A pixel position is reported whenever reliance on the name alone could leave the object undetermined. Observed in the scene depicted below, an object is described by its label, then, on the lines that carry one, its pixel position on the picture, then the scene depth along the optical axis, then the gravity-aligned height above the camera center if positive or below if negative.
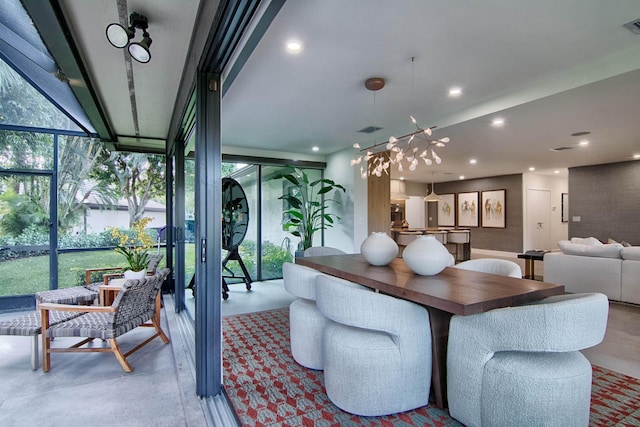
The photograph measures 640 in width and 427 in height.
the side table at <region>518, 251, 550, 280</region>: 5.64 -0.87
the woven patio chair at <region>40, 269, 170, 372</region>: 2.62 -0.91
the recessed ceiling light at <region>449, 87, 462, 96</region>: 3.31 +1.29
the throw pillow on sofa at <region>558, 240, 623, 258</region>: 4.48 -0.53
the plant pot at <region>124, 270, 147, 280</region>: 3.23 -0.60
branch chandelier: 3.12 +1.11
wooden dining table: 1.75 -0.47
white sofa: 4.29 -0.81
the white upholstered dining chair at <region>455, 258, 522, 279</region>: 2.60 -0.46
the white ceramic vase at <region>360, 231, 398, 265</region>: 2.90 -0.32
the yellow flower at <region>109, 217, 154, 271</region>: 3.30 -0.40
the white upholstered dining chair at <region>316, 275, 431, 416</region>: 1.89 -0.84
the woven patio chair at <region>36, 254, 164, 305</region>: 3.19 -0.82
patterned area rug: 1.89 -1.22
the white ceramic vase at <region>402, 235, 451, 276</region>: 2.40 -0.33
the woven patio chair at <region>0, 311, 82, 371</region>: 2.62 -0.92
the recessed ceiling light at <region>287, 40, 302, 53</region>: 2.47 +1.33
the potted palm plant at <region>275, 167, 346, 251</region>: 5.87 +0.13
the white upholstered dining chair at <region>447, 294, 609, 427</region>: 1.51 -0.76
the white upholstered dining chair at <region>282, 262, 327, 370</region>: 2.49 -0.85
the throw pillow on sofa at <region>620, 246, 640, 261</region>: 4.24 -0.54
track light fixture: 1.90 +1.08
